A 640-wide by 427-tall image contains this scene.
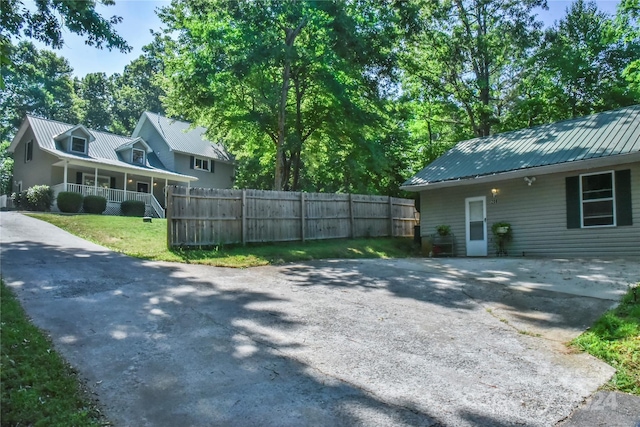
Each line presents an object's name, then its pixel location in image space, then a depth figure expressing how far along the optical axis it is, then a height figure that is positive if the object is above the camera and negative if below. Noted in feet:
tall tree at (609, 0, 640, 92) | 55.93 +28.85
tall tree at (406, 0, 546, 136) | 70.07 +29.93
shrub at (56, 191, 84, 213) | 63.72 +3.67
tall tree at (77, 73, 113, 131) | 140.87 +44.52
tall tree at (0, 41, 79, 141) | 118.21 +39.25
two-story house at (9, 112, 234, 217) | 73.67 +13.22
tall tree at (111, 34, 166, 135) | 147.74 +47.95
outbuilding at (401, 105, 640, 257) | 34.58 +3.06
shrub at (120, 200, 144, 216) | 72.13 +3.02
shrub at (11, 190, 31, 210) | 67.77 +4.17
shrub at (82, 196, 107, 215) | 66.64 +3.32
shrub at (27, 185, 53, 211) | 65.51 +4.42
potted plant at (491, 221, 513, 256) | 41.39 -1.33
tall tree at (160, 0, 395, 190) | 51.34 +21.07
